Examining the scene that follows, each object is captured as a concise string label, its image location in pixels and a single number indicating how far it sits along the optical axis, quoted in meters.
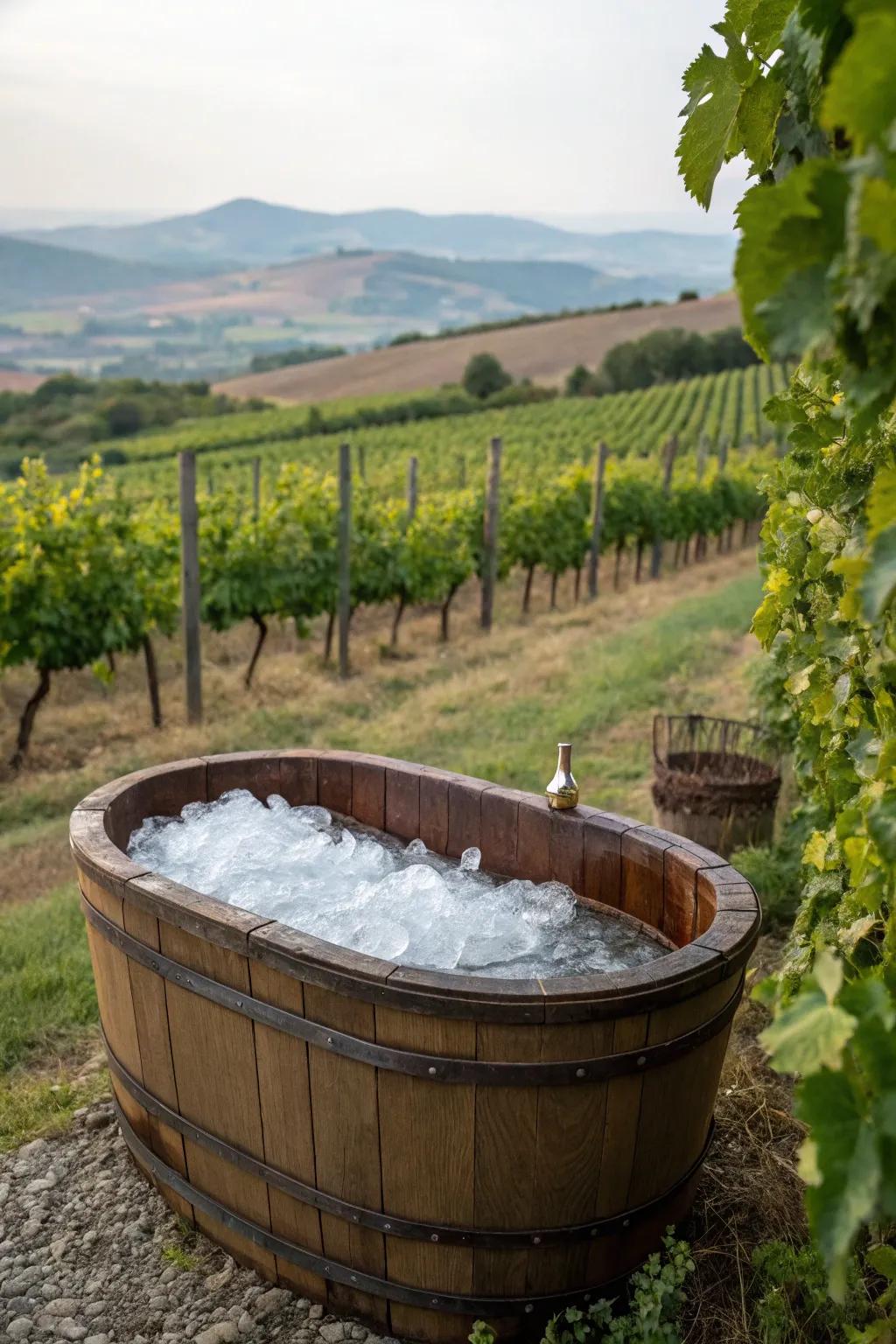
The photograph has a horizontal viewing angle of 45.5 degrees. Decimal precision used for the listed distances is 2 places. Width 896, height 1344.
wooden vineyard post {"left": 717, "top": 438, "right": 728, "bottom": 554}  25.39
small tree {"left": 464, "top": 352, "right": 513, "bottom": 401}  56.00
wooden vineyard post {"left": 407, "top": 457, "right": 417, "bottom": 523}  12.82
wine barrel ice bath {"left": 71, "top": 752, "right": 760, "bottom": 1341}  2.36
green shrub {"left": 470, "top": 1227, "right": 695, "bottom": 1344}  2.46
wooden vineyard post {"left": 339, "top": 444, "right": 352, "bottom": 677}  10.32
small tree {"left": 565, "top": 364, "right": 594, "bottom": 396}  57.28
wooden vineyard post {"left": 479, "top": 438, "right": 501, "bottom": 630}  12.83
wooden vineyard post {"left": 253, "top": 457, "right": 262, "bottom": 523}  11.02
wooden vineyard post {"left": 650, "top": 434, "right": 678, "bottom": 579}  19.10
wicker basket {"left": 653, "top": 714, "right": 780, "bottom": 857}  5.16
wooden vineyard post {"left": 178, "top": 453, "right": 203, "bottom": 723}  8.25
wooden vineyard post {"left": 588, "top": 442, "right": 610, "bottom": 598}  15.51
